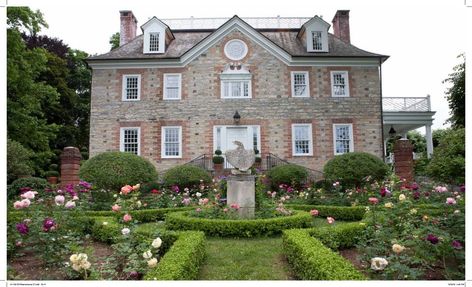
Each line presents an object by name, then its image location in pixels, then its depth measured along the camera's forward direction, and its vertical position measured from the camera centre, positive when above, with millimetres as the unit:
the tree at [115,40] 27266 +9679
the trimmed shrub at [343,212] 9175 -1380
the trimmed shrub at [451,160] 8758 +0
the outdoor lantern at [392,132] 15726 +1278
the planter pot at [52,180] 16127 -848
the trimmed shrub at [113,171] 13000 -352
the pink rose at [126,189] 5812 -463
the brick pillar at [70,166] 12516 -154
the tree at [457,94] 19234 +3711
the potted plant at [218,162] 16078 -43
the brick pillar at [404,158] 12562 +82
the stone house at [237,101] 17391 +3091
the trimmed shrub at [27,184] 11797 -765
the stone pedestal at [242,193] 7848 -732
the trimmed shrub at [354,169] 14055 -347
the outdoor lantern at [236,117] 17078 +2166
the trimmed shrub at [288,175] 14984 -622
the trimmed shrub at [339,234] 5602 -1239
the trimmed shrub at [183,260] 3701 -1179
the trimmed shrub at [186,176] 14617 -636
